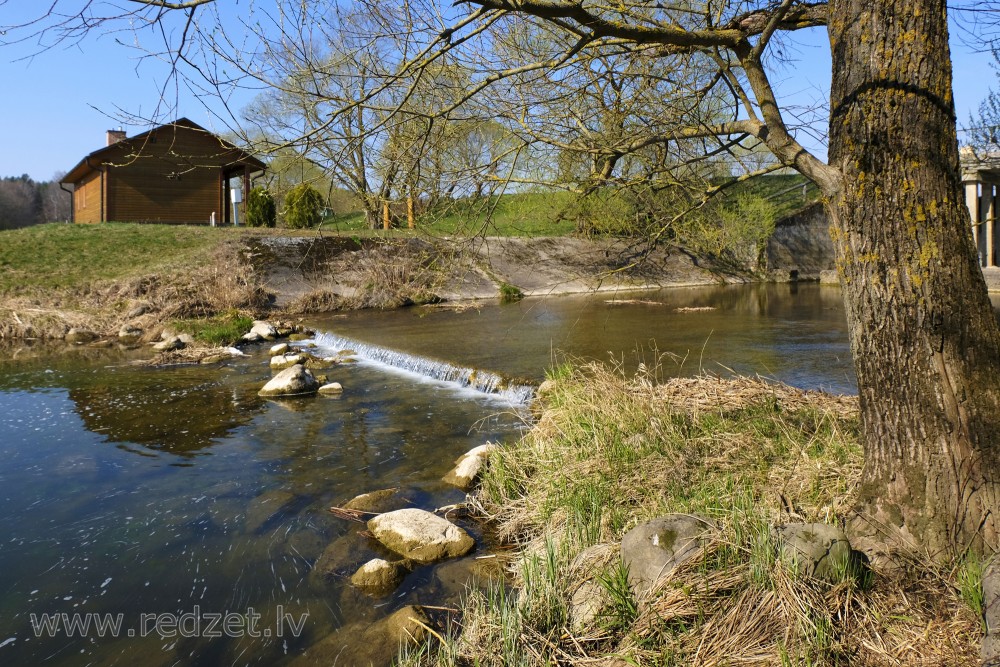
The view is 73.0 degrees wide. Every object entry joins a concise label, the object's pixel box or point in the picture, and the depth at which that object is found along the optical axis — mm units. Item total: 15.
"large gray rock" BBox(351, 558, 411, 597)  4208
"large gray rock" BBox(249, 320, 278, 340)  14770
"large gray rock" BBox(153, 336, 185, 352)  13250
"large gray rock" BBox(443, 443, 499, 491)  5875
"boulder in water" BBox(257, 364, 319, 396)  9477
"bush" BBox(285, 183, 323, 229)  25439
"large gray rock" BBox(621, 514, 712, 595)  3082
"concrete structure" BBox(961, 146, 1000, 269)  16400
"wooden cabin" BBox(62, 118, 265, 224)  28156
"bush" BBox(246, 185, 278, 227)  26952
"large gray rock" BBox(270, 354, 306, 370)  11367
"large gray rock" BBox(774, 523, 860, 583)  2852
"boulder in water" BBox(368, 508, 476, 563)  4598
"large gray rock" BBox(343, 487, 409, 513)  5474
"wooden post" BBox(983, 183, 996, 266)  18031
